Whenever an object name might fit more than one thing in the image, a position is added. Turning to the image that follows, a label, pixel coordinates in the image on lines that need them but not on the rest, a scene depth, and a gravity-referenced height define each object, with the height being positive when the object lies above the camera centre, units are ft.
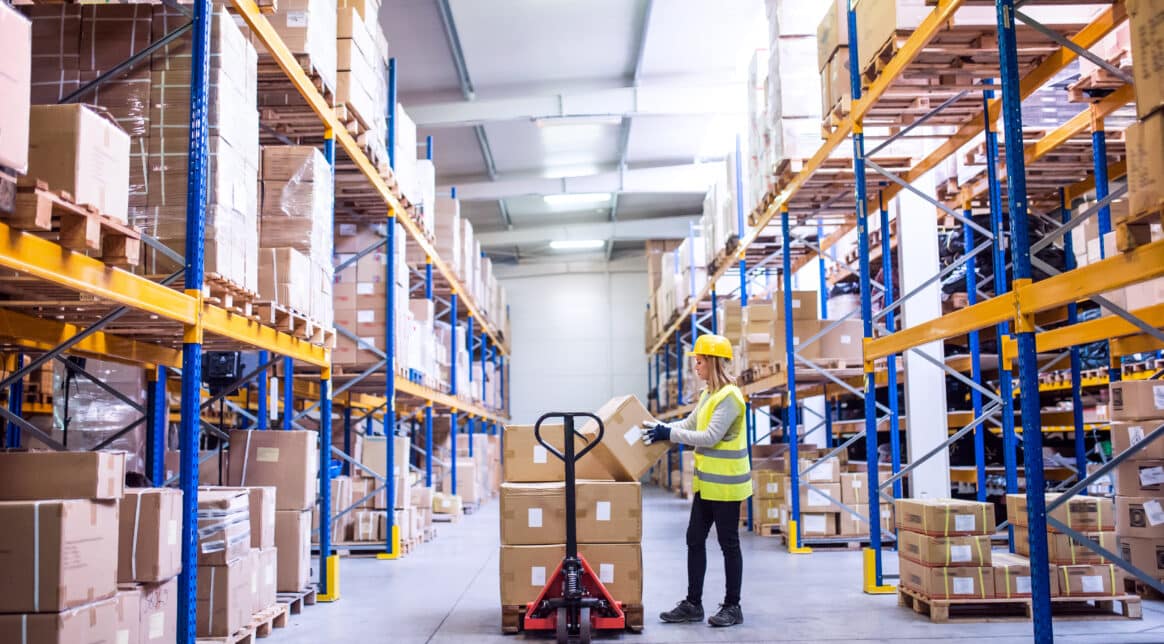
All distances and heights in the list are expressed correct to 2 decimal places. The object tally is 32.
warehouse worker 20.11 -1.06
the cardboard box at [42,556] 12.84 -1.65
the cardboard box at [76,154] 12.35 +3.41
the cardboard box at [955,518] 21.50 -2.24
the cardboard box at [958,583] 21.11 -3.55
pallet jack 18.88 -3.42
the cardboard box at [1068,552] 21.27 -2.95
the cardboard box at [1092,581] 21.09 -3.54
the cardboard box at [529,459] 20.93 -0.80
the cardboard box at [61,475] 13.96 -0.68
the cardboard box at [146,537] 15.28 -1.71
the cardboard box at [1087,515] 22.39 -2.27
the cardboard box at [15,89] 10.58 +3.61
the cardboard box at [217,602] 17.93 -3.16
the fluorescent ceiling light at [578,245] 84.43 +15.36
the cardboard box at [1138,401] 22.91 +0.26
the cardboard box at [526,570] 19.92 -2.97
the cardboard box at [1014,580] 21.35 -3.54
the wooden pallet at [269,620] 19.40 -3.89
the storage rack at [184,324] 13.48 +1.80
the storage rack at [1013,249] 14.99 +3.27
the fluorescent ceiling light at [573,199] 73.92 +16.50
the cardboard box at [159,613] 15.19 -2.90
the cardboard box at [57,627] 12.76 -2.57
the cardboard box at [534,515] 20.08 -1.90
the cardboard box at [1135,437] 22.46 -0.59
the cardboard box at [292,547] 23.18 -2.85
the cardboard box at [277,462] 23.17 -0.88
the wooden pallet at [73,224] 11.18 +2.47
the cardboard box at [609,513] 20.07 -1.86
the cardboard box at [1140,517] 22.13 -2.34
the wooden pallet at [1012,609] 20.95 -4.20
